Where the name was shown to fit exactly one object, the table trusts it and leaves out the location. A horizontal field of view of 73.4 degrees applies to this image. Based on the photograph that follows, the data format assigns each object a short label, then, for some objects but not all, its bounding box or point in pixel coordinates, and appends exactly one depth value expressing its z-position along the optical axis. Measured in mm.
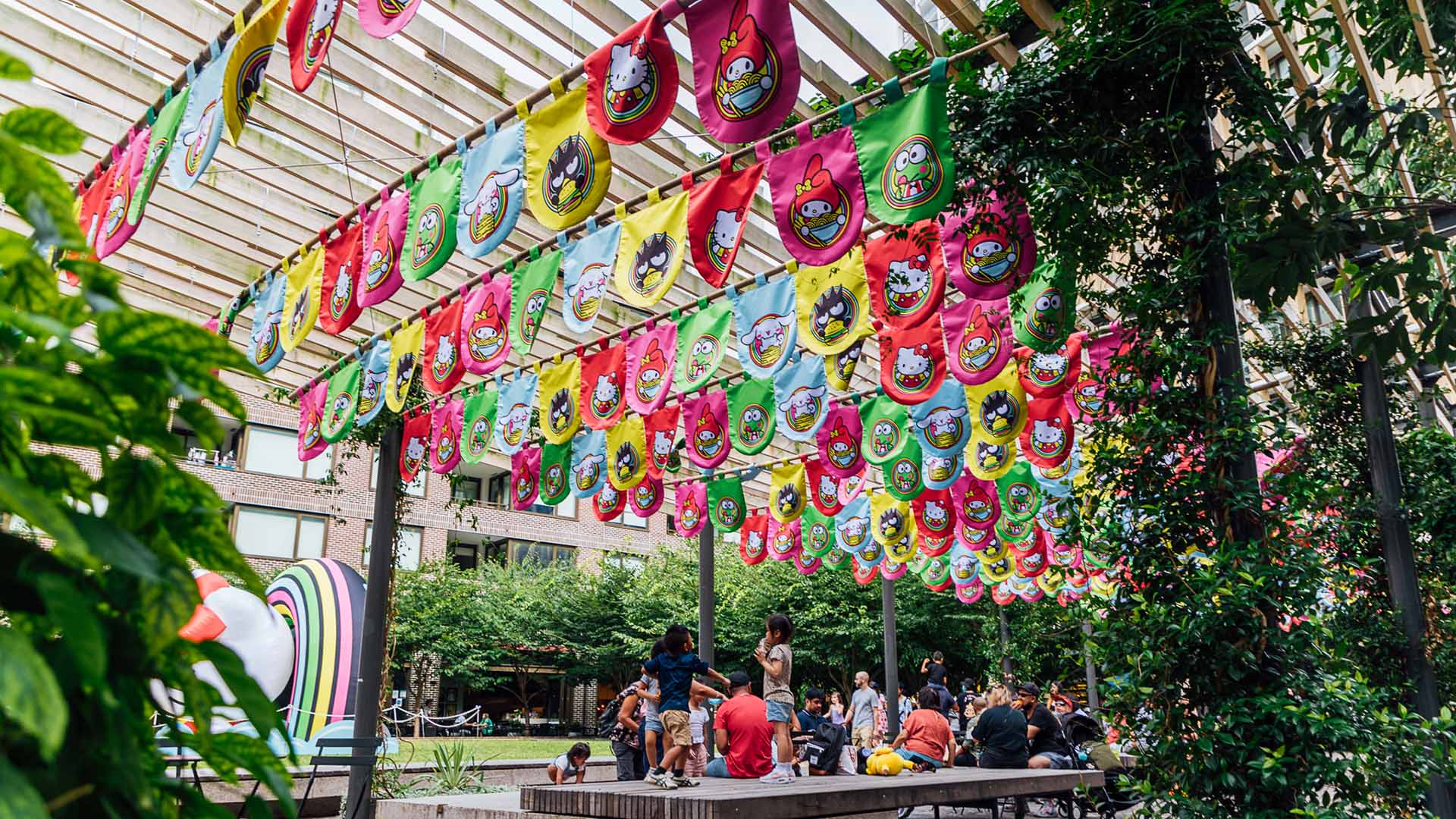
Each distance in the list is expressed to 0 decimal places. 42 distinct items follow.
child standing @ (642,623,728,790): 7398
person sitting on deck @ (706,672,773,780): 6914
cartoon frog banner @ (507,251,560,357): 6816
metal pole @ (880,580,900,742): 13742
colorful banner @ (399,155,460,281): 5496
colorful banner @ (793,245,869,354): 6469
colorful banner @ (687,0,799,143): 4031
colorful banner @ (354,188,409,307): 6008
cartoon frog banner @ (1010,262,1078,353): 5523
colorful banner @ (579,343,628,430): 8789
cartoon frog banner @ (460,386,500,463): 9509
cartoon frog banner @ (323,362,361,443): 8930
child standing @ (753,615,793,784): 7043
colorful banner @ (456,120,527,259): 5039
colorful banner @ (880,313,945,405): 7523
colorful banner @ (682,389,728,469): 9664
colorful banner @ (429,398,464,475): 9789
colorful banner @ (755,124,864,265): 4918
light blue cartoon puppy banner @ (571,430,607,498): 10570
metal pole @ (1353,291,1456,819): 7148
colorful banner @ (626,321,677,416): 8109
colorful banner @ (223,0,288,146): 4465
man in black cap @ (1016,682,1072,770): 8852
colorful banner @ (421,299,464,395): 7828
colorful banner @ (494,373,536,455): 9328
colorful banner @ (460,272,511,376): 7277
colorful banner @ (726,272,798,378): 6953
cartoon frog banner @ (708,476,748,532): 11820
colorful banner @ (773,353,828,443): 8469
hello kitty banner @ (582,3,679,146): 4340
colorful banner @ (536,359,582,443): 9102
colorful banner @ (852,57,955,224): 4648
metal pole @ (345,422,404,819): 8391
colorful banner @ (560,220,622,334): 6238
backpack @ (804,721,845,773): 8086
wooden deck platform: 4953
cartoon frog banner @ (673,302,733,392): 7579
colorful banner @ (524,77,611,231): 4668
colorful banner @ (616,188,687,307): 5602
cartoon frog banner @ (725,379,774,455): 8961
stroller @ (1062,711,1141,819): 8352
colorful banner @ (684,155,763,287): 5488
